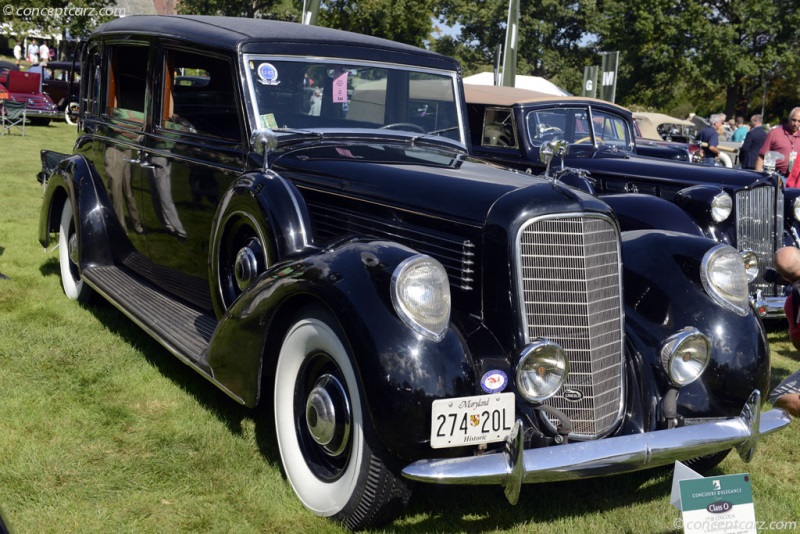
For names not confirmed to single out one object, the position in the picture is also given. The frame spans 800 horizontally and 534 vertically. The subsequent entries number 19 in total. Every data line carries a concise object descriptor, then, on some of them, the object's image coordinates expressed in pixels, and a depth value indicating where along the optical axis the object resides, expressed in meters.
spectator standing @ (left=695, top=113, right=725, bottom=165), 13.88
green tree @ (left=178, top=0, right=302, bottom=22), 37.88
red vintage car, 21.55
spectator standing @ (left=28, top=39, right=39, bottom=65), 34.94
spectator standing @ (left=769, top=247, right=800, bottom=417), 4.27
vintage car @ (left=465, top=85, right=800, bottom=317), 6.45
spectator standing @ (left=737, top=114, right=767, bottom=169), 10.58
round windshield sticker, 4.14
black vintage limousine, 2.74
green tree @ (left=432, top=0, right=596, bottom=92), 44.78
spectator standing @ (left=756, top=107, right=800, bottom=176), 8.92
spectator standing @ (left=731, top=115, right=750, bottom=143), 18.45
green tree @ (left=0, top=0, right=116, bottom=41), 31.17
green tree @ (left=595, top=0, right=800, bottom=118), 34.62
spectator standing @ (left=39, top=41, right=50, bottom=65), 31.14
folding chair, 18.71
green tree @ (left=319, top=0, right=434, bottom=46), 32.72
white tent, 21.39
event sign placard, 2.57
